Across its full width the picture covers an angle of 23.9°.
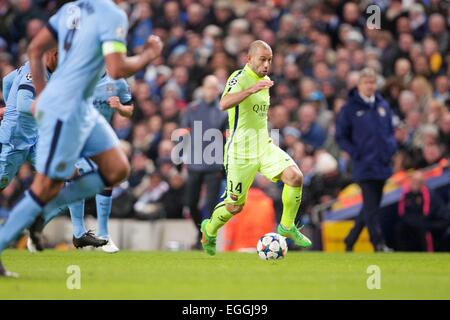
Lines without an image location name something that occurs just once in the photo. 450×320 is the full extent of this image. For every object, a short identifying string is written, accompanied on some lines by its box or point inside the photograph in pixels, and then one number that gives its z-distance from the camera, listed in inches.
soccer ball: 469.7
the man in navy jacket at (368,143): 601.9
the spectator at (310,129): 762.2
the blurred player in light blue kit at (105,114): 511.4
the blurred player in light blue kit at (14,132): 498.9
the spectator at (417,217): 647.1
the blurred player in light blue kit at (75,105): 355.6
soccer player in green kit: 482.9
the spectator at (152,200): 722.8
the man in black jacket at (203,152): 657.0
